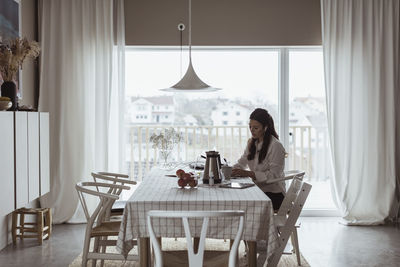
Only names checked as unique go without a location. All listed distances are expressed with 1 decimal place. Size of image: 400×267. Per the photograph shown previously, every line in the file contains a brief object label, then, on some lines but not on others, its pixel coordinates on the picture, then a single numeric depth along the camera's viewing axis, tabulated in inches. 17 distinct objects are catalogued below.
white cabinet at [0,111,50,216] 132.8
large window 212.2
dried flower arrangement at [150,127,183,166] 165.0
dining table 97.9
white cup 133.0
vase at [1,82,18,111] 145.4
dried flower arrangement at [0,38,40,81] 145.9
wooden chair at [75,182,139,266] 120.3
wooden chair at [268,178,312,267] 116.8
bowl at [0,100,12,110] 135.1
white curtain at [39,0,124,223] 195.6
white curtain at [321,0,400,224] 197.9
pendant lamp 146.5
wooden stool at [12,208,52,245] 164.9
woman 146.6
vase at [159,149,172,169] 163.6
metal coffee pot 123.4
